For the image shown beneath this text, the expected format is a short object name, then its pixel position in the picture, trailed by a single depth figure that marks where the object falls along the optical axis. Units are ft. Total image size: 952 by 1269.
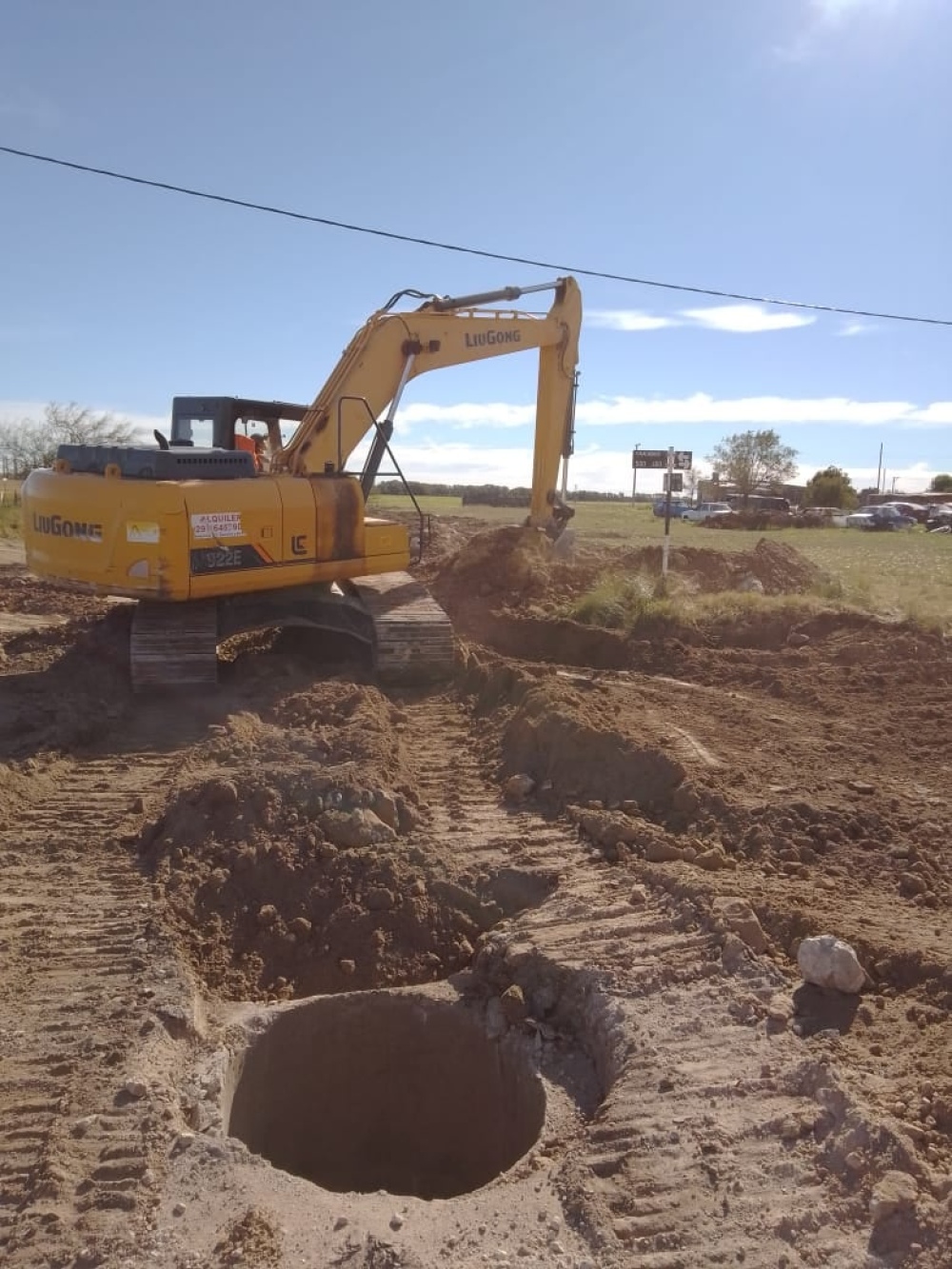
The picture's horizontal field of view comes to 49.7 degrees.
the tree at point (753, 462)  221.66
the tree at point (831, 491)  227.81
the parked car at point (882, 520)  166.40
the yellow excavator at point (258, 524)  28.96
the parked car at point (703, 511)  164.86
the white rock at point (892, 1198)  10.82
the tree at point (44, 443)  127.13
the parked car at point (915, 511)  193.23
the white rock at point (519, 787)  22.74
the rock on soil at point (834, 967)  14.71
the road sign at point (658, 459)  46.93
